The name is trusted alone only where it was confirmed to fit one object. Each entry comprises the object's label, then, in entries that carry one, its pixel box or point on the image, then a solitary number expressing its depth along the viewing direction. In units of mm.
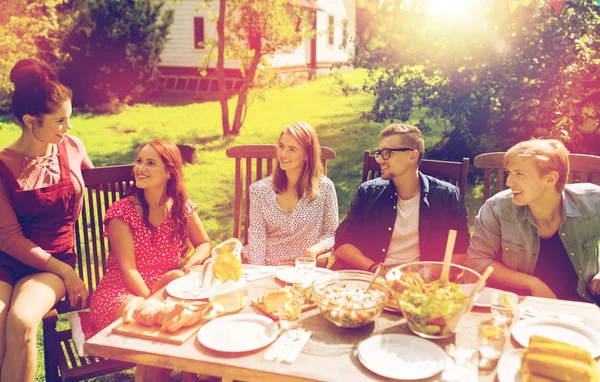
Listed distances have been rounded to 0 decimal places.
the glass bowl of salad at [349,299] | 2084
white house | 17953
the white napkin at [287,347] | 1913
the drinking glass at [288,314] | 2104
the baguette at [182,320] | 2080
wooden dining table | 1838
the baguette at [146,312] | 2121
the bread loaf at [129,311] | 2154
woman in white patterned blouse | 3539
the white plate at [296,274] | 2602
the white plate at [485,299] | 2326
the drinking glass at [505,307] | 2049
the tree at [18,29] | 8070
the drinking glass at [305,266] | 2611
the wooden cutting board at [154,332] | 2031
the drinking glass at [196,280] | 2500
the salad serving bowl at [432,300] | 1958
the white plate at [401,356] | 1830
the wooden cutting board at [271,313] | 2246
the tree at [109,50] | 14219
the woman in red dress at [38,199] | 2951
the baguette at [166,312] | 2115
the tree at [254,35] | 10305
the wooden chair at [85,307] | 2793
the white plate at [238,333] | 1980
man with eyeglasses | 3406
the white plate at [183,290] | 2449
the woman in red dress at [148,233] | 3021
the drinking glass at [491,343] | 1910
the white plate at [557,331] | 2040
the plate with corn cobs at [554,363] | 1646
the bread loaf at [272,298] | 2279
